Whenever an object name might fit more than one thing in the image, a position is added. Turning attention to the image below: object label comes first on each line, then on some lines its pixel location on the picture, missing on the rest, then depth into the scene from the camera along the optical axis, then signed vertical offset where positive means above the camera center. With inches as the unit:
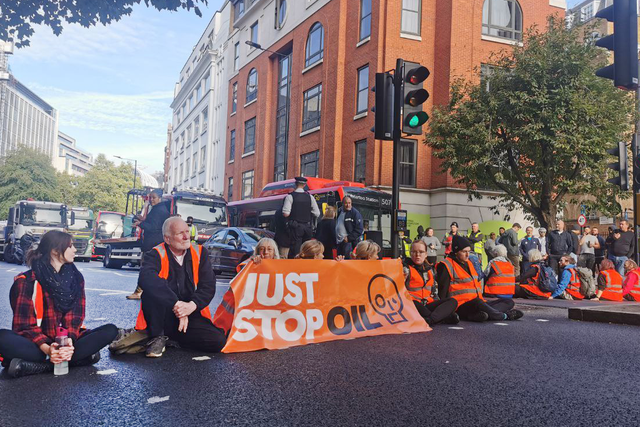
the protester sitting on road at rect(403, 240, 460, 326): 294.5 -23.5
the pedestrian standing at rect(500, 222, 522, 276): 623.6 +6.5
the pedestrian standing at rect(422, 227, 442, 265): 596.4 +5.6
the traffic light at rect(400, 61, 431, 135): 309.0 +77.8
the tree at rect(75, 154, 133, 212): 3078.2 +263.0
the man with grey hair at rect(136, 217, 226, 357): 196.5 -19.2
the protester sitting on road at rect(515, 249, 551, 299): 497.3 -29.7
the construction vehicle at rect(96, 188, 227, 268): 778.2 +31.3
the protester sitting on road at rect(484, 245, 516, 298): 331.6 -17.5
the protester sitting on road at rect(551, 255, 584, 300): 501.7 -27.5
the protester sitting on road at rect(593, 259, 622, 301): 491.8 -26.5
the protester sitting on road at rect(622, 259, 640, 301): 475.8 -23.1
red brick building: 975.0 +329.9
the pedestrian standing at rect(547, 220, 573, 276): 571.5 +7.5
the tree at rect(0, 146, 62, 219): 2454.5 +233.2
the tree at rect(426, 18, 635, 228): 701.9 +157.8
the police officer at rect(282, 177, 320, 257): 411.5 +20.3
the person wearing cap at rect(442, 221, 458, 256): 596.1 +9.6
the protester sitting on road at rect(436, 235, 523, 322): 307.0 -18.5
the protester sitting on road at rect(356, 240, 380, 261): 299.3 -2.9
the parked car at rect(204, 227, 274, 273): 600.4 -5.3
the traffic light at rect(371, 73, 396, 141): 310.5 +74.4
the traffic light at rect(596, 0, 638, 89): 250.7 +91.4
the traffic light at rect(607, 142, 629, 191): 456.8 +69.7
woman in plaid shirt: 165.3 -23.0
